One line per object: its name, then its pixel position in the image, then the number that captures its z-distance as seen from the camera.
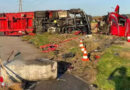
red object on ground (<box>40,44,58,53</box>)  11.19
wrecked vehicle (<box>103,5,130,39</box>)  15.33
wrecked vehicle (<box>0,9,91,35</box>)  18.08
